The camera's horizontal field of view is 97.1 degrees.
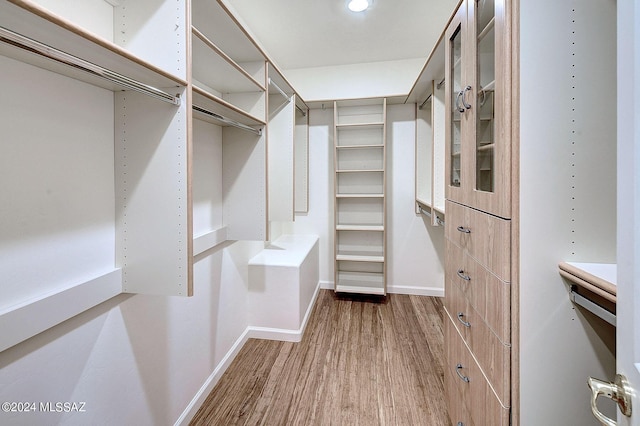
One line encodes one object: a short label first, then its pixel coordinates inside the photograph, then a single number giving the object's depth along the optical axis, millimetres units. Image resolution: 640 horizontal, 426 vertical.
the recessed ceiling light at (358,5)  2137
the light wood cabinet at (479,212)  952
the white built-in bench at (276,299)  2422
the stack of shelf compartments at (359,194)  3336
